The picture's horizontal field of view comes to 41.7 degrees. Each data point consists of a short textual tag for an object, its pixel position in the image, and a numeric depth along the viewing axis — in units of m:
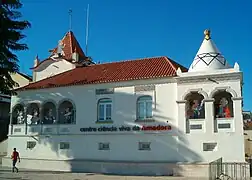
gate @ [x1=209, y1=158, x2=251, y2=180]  19.75
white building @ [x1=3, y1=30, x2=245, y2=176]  21.44
